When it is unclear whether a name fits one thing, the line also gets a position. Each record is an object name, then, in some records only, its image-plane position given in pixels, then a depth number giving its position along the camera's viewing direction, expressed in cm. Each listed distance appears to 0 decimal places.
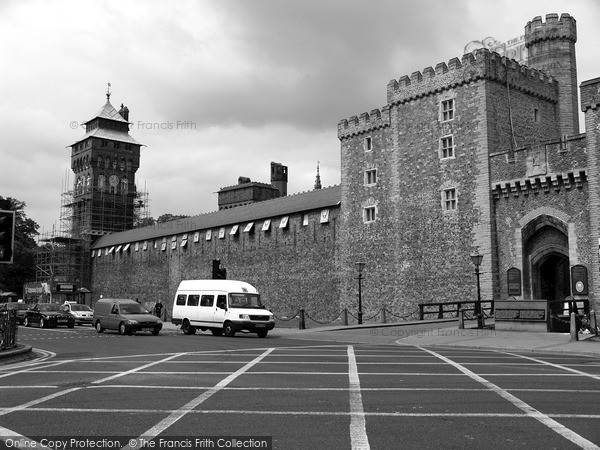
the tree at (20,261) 7544
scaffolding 7269
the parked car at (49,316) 3522
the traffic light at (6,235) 1247
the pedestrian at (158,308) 4601
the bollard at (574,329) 1977
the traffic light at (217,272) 3012
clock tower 8356
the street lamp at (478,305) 2514
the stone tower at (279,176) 9188
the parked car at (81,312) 4072
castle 2966
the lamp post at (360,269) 3182
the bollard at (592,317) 2608
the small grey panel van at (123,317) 2680
